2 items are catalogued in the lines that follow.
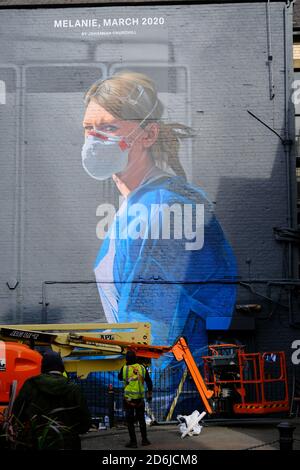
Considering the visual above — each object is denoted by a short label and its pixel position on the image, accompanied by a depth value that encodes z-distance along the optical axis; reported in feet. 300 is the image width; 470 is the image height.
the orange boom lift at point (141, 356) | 38.32
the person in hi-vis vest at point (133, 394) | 39.11
